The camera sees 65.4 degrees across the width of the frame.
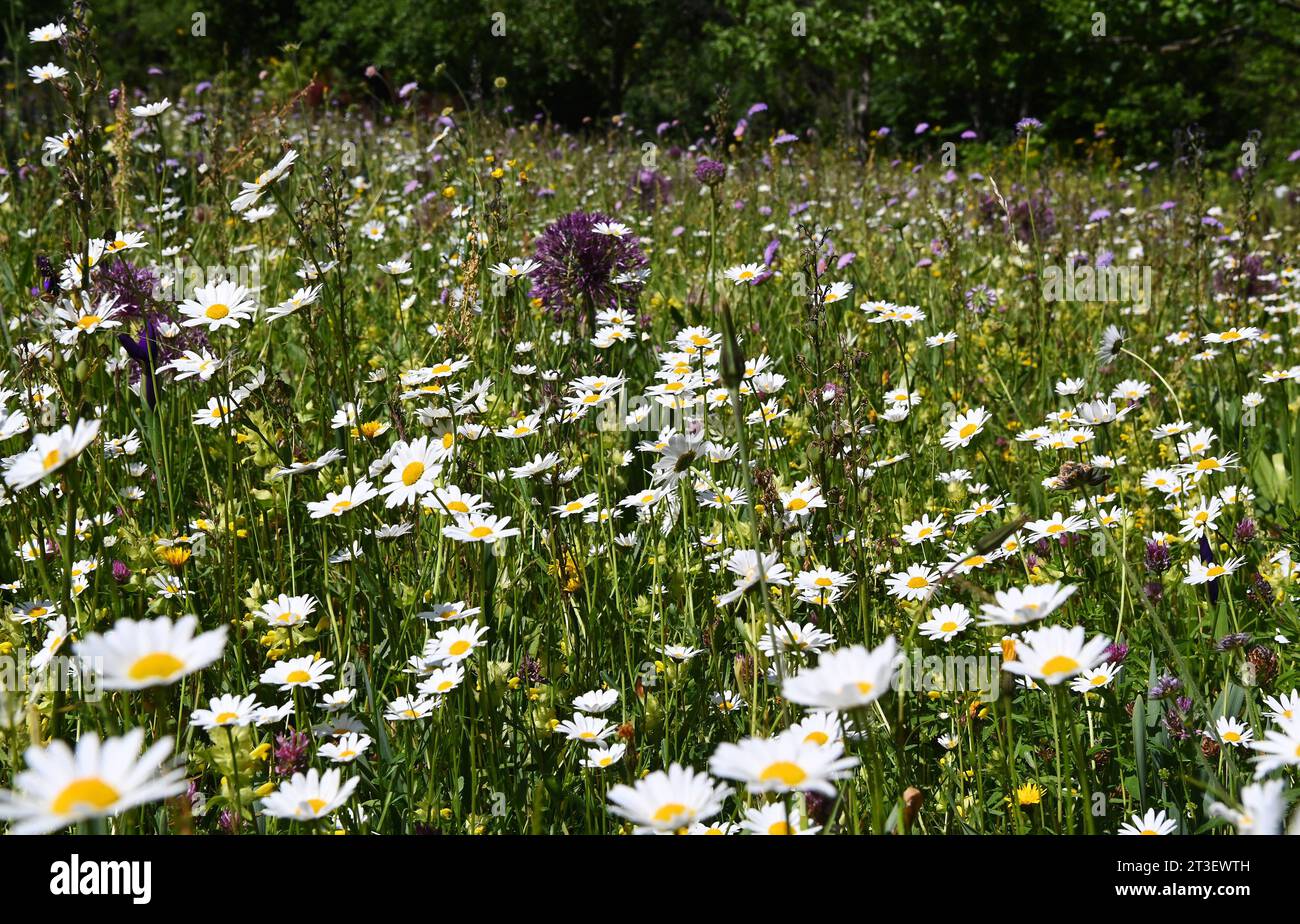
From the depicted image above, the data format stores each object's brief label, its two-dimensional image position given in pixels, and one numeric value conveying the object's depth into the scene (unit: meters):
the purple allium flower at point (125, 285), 2.11
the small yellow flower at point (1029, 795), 1.28
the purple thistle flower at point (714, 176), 2.31
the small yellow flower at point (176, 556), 1.60
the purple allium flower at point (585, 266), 3.01
